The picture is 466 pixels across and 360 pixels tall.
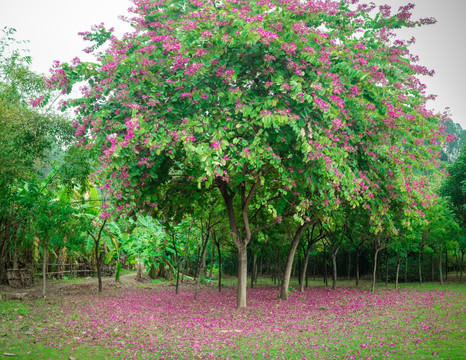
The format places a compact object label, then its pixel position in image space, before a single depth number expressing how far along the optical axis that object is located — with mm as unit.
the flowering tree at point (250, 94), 9695
